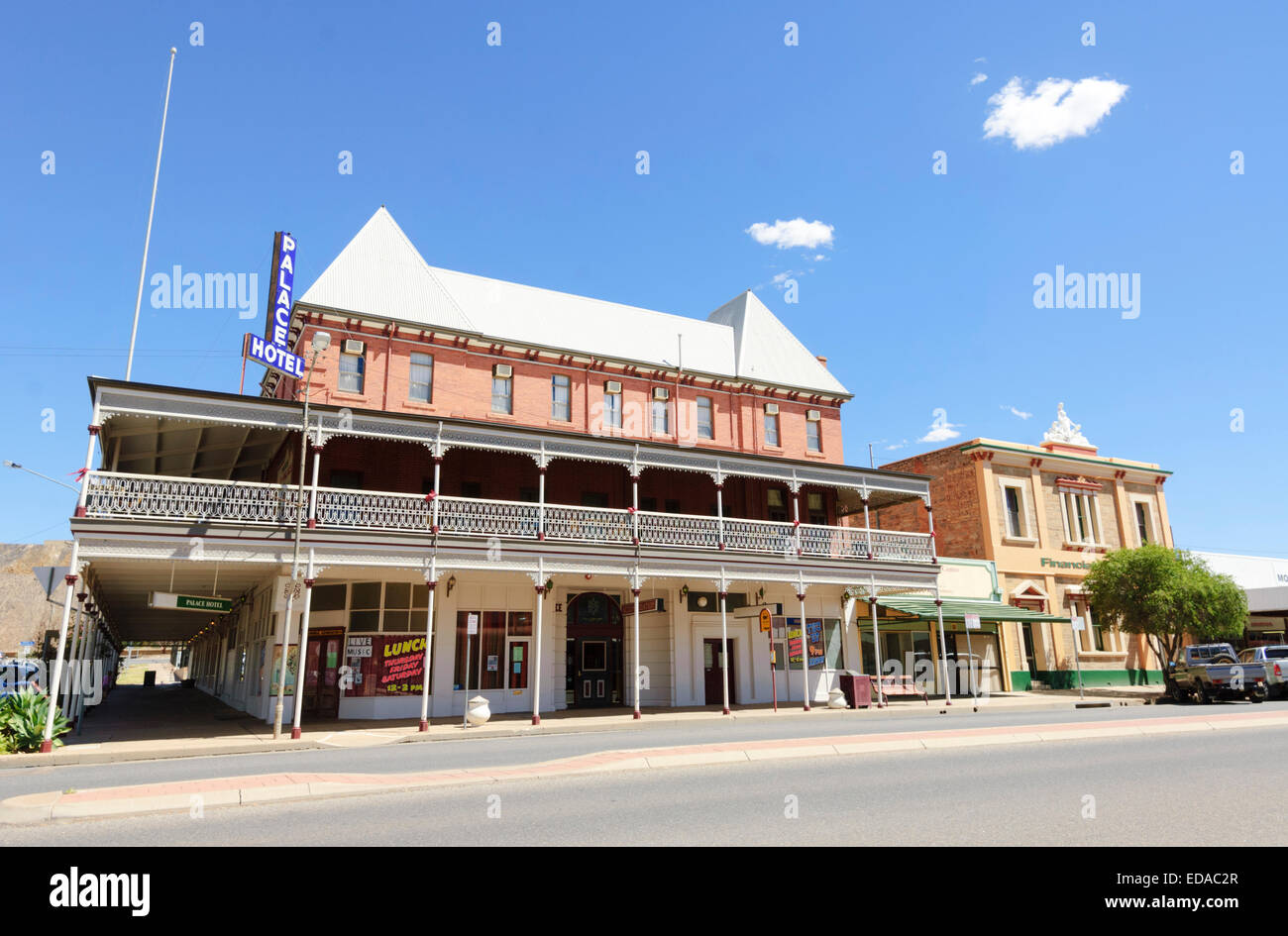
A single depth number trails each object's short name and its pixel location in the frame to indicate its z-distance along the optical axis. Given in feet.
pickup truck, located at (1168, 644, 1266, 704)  82.58
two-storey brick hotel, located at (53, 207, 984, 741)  63.72
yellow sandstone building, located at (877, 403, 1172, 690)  117.29
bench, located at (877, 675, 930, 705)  99.09
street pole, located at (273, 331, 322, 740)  56.80
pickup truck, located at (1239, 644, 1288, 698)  86.89
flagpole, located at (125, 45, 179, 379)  79.21
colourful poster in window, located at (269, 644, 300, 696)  71.46
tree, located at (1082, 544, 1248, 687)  105.50
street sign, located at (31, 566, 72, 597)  56.65
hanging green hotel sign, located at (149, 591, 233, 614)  60.75
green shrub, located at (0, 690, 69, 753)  51.72
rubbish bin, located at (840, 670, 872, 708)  85.30
